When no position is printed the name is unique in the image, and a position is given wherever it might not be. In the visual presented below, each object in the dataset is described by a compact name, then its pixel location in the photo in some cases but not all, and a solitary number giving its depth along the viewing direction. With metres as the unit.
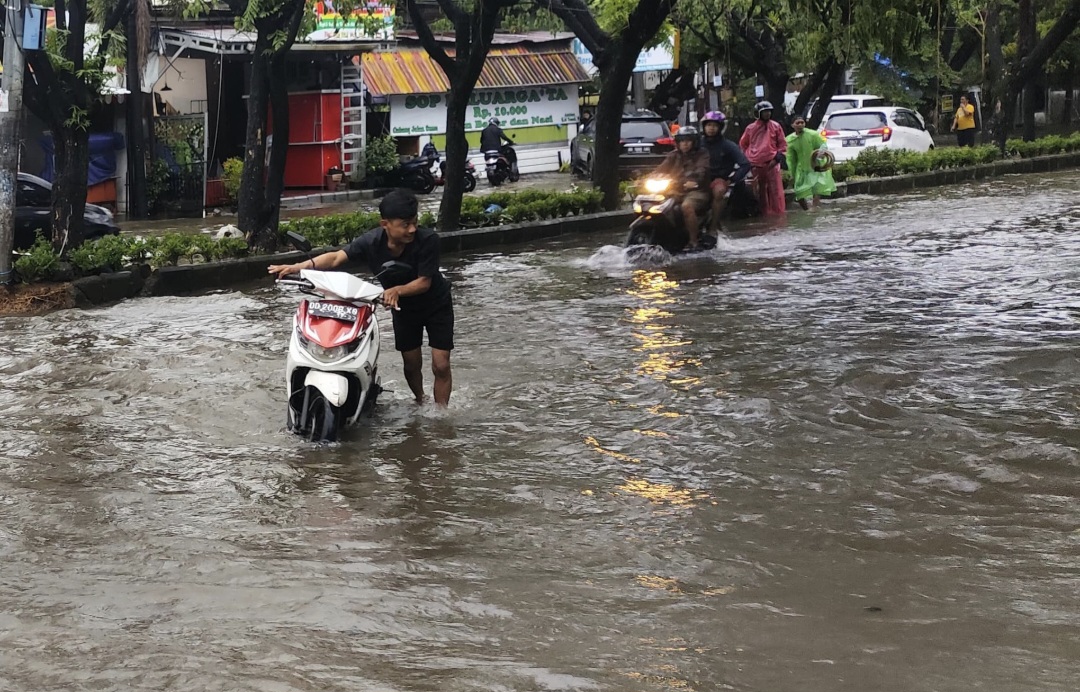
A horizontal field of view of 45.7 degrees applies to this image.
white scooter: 6.77
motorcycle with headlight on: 14.22
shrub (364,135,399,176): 27.52
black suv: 27.12
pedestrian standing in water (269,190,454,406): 6.90
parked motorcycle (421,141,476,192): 27.02
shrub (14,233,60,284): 12.62
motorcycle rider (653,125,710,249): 14.28
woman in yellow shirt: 32.25
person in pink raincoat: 17.64
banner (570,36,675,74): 34.77
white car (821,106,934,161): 28.11
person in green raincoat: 19.59
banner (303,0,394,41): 24.09
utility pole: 12.22
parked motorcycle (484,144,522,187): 29.20
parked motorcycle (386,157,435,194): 27.59
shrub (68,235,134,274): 12.91
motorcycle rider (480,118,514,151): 29.48
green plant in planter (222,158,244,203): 22.42
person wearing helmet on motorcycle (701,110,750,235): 15.05
